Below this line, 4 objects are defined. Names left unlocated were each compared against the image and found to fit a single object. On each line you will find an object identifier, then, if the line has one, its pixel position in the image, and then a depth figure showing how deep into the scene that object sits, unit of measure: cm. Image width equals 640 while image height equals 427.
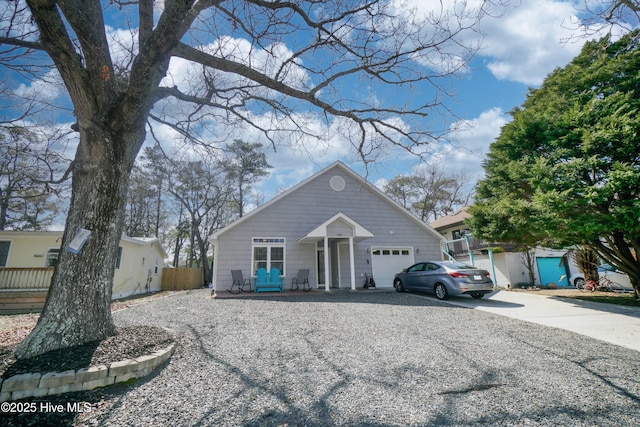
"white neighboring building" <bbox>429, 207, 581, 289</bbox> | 1502
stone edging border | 259
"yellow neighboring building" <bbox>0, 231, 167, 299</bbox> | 1099
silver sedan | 866
